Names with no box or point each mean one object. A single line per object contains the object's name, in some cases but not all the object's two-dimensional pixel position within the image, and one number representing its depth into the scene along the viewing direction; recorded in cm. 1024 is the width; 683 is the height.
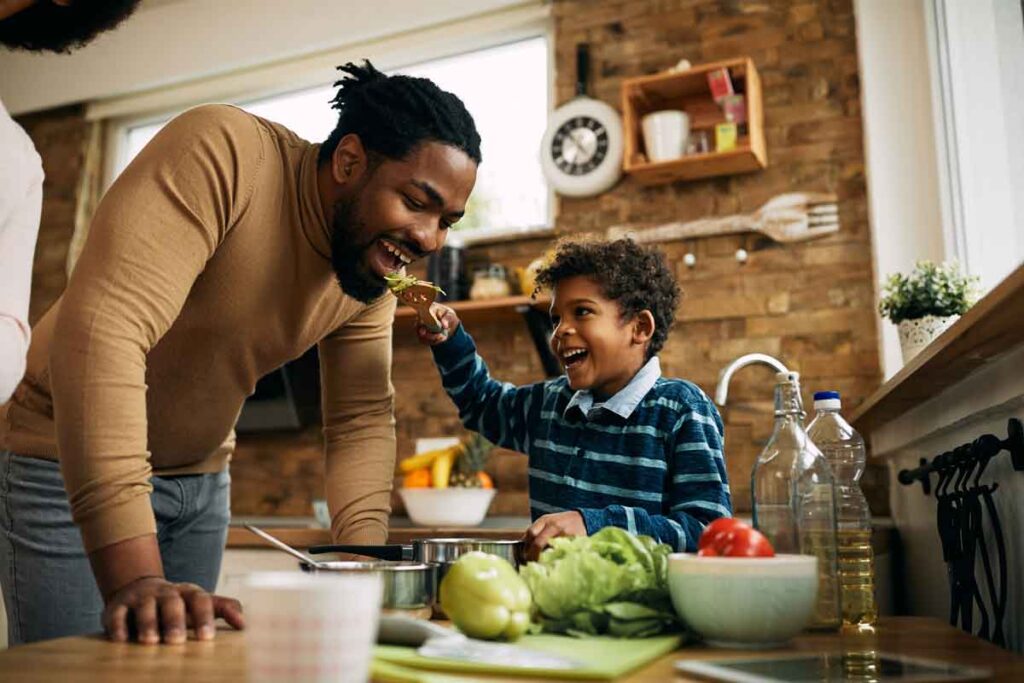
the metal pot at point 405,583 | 86
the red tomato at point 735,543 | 84
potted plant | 203
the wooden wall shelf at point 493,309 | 303
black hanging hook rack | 109
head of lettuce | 86
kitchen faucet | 231
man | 103
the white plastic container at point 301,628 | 49
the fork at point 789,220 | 287
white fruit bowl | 282
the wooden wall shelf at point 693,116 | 286
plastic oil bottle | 102
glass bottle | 95
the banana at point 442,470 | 298
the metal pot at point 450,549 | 99
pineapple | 297
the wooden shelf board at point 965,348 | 89
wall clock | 317
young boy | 155
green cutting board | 67
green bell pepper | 80
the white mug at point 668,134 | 295
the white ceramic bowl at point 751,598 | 80
